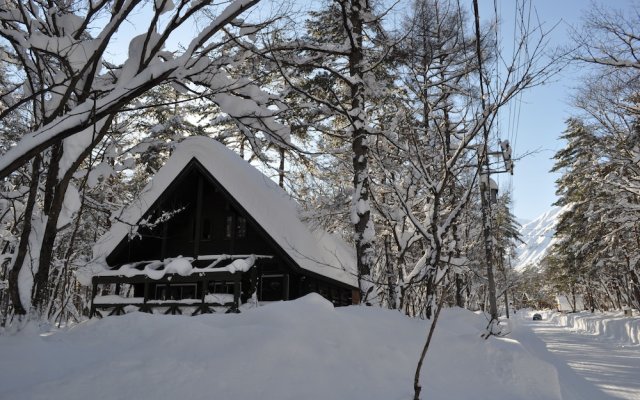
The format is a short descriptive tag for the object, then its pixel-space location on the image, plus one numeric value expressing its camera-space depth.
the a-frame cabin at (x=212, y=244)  13.33
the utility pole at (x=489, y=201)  11.23
